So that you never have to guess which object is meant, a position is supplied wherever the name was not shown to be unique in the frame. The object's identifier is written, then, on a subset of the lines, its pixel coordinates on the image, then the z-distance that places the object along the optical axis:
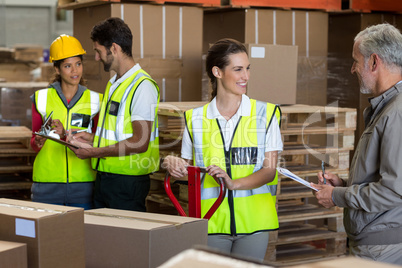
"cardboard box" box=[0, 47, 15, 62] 9.29
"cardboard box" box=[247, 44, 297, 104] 4.44
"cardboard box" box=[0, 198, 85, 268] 2.09
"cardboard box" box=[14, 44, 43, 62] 10.01
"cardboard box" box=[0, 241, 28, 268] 1.99
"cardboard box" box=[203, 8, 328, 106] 5.20
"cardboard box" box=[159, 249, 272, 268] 1.31
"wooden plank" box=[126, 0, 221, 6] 4.99
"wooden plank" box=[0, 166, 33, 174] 4.85
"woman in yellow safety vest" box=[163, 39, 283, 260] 3.05
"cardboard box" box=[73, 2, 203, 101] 4.86
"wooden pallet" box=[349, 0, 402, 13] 5.54
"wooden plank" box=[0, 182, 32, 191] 4.81
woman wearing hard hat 3.90
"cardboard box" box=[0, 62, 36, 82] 9.47
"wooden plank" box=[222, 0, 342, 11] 5.13
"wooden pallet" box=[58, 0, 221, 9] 4.83
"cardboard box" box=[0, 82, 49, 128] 6.56
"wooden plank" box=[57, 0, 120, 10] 4.80
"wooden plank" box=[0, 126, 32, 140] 4.97
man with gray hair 2.48
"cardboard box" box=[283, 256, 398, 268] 1.25
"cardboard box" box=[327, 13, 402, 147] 5.60
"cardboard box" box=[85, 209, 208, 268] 2.21
